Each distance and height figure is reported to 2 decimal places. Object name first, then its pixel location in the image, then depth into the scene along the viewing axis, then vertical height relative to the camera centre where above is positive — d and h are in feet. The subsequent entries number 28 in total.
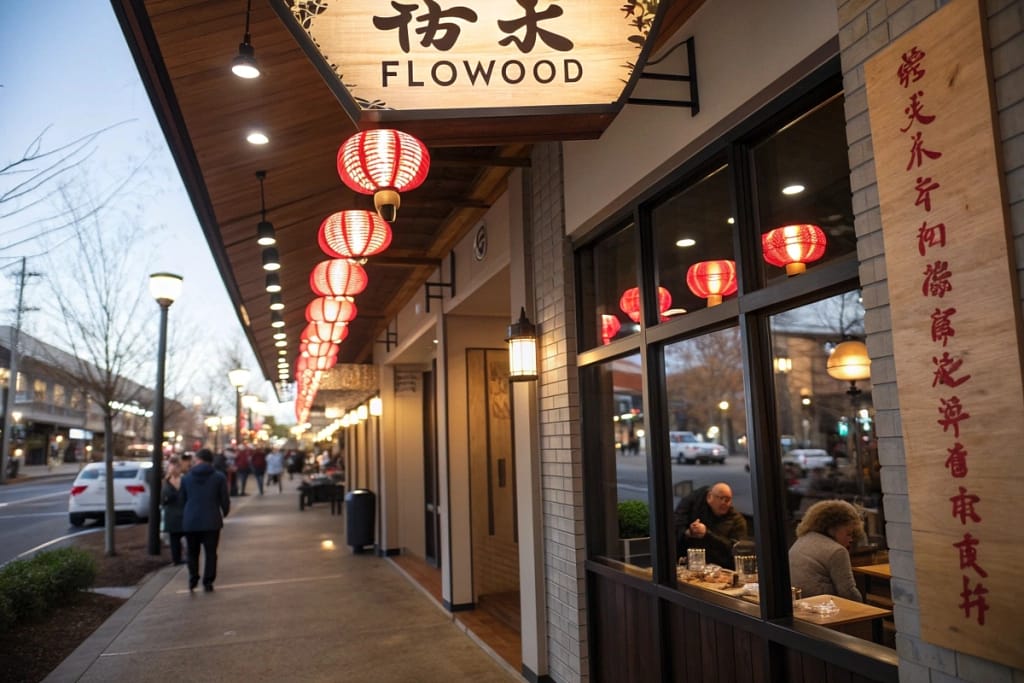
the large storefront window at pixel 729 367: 10.47 +1.18
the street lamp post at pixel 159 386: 34.63 +2.95
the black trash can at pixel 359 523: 41.22 -4.50
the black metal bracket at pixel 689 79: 11.84 +5.47
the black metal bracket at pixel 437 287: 26.89 +5.52
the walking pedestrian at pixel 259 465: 90.58 -2.54
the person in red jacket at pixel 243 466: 93.49 -2.66
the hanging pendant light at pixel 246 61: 13.15 +6.67
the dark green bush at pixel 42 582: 20.92 -3.99
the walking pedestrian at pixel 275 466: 104.81 -3.17
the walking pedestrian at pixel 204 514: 30.12 -2.70
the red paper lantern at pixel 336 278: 23.44 +5.05
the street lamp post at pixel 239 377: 67.99 +6.07
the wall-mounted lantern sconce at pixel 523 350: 18.04 +2.00
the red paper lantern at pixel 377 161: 13.07 +4.86
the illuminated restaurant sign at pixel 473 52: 8.29 +4.31
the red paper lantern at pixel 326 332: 28.43 +4.18
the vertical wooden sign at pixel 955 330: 6.54 +0.80
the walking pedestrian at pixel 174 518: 34.88 -3.30
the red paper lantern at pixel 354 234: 19.10 +5.22
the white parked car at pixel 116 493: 48.67 -2.90
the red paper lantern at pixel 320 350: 31.17 +3.84
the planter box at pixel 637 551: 14.84 -2.43
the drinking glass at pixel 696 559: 14.05 -2.48
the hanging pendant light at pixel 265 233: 23.25 +6.45
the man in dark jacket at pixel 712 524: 14.71 -2.00
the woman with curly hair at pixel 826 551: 12.08 -2.17
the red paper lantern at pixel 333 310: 27.45 +4.78
